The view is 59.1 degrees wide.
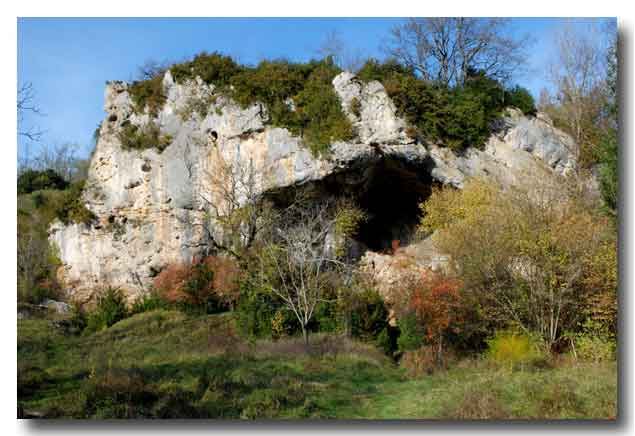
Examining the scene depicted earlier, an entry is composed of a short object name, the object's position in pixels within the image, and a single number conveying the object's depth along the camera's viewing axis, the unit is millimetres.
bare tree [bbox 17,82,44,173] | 8445
